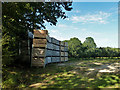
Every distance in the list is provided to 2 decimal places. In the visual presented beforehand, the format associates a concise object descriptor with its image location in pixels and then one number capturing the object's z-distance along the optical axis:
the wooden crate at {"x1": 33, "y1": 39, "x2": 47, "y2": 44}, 6.55
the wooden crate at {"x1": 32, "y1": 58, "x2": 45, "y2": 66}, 6.31
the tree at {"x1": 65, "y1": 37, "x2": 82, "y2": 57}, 13.52
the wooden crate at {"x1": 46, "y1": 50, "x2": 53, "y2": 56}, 7.38
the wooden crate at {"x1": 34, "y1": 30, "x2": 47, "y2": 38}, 6.59
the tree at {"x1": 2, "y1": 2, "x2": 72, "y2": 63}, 5.05
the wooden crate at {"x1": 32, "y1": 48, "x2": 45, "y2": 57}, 6.41
